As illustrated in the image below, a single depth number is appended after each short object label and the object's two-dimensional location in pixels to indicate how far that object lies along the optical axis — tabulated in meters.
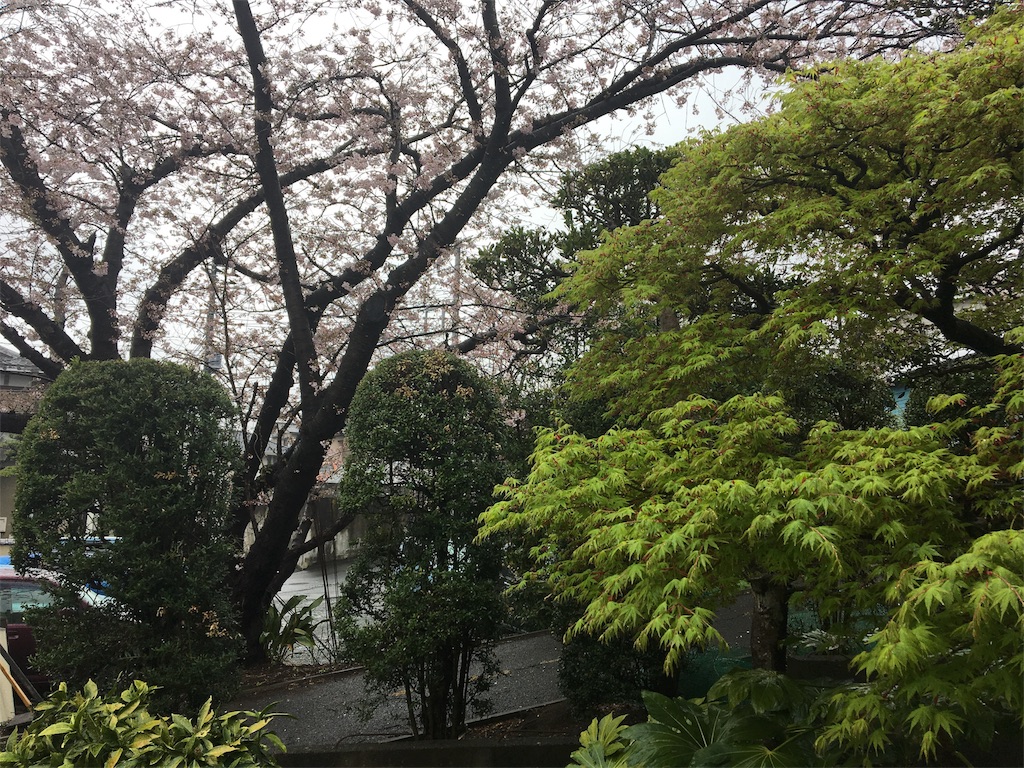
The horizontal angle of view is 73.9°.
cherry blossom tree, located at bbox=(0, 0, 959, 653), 6.84
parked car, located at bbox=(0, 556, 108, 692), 7.68
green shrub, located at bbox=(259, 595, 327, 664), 8.91
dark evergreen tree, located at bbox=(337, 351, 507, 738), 5.09
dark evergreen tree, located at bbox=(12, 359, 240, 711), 5.14
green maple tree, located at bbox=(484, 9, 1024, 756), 2.78
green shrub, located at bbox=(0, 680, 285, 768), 3.78
